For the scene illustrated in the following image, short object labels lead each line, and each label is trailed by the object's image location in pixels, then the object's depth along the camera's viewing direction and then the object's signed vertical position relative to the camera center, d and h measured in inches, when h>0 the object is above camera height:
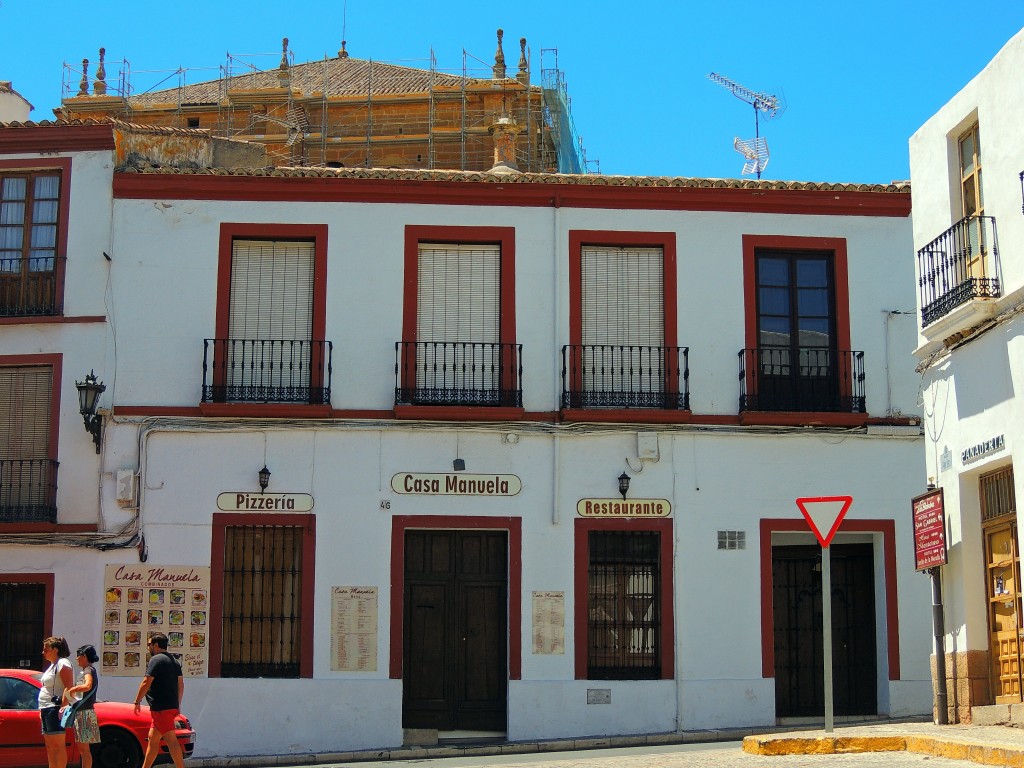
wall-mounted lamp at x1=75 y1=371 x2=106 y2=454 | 734.5 +111.2
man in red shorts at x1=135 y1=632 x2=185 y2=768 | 553.6 -26.1
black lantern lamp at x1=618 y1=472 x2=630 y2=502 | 759.1 +74.2
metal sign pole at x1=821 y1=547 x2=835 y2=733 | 536.1 +0.6
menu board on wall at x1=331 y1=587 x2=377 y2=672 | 738.8 +0.8
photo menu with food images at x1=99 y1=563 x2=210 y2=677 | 736.3 +7.3
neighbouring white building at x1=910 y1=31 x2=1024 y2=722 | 553.9 +105.1
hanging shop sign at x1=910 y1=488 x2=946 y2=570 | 599.2 +41.6
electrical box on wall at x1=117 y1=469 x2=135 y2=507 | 746.2 +69.4
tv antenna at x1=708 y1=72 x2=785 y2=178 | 995.9 +318.0
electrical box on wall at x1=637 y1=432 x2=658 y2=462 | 764.6 +92.9
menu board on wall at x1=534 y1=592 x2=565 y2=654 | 746.8 +4.2
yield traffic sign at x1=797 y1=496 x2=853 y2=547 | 553.9 +44.3
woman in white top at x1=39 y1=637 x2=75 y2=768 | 540.4 -23.4
